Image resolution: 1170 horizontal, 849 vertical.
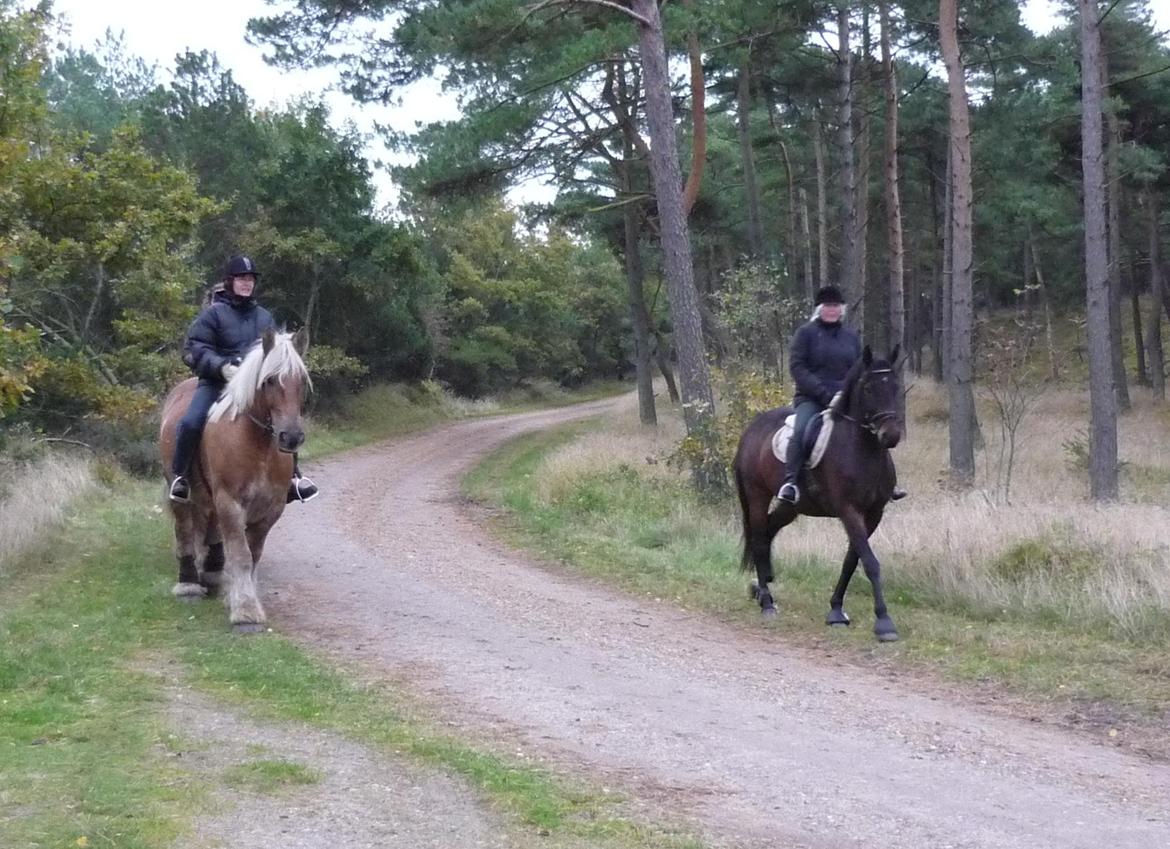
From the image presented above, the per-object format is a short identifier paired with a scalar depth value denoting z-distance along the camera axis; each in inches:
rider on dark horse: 396.5
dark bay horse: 359.6
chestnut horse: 352.5
